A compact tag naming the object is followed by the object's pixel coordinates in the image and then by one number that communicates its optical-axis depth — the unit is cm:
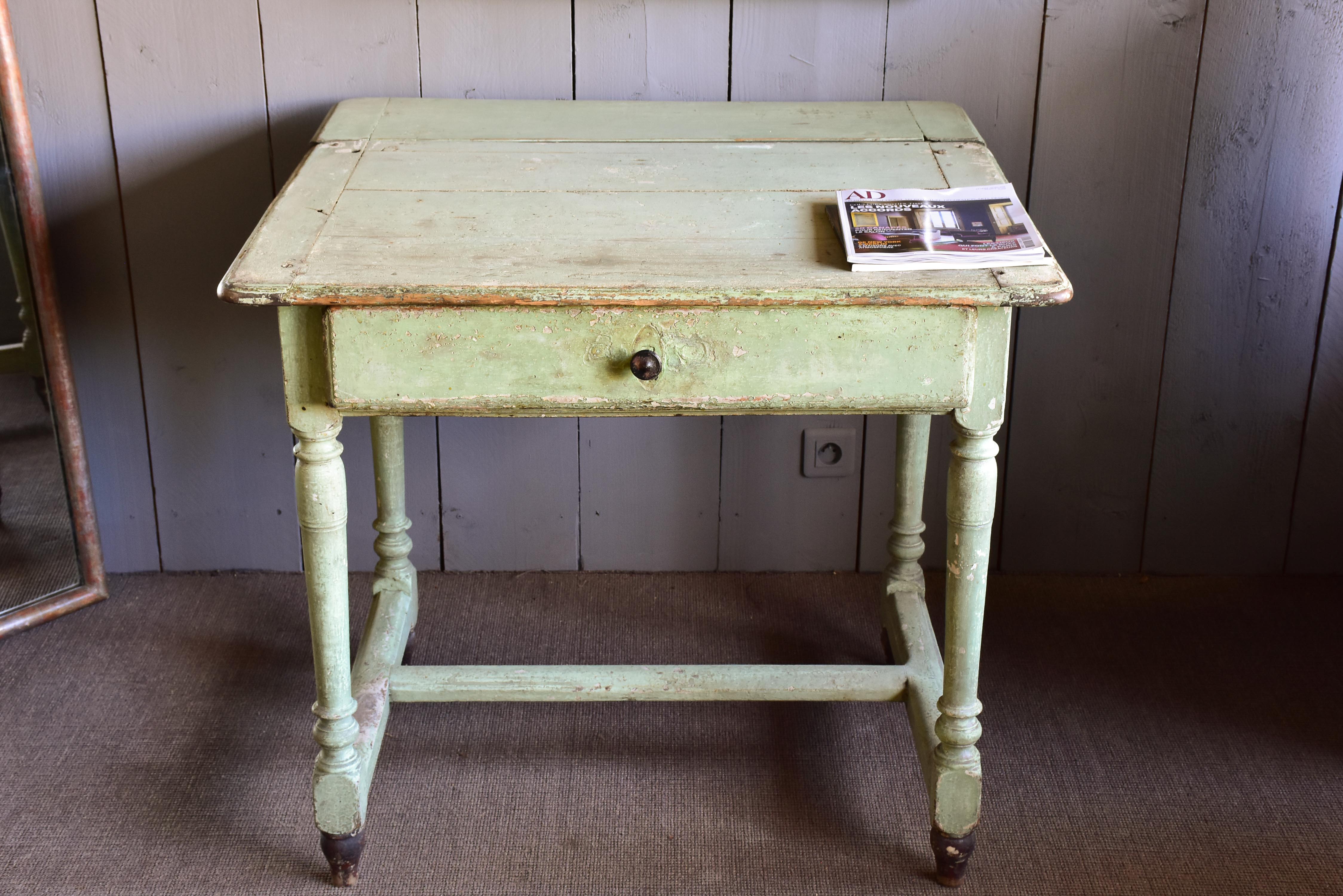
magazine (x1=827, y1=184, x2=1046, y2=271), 129
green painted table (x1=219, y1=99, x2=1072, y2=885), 127
